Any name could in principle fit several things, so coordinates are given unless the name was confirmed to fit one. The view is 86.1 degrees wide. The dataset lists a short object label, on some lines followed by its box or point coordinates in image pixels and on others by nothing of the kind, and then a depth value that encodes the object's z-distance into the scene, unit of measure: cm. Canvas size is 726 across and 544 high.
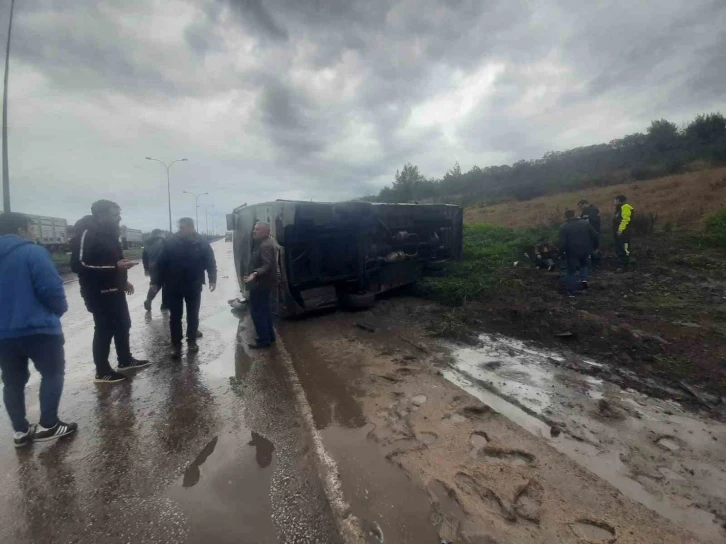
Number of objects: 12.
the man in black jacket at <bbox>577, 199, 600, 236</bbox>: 849
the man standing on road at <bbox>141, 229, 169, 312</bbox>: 740
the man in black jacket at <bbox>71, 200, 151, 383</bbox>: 415
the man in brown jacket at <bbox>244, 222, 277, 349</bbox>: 497
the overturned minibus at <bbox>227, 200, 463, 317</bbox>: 606
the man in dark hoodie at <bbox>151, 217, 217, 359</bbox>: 512
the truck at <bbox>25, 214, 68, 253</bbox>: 2713
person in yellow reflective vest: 835
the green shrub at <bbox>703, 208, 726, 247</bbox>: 870
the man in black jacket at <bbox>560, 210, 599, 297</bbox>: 705
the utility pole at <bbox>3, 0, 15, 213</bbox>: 1427
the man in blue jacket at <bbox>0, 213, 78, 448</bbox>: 290
